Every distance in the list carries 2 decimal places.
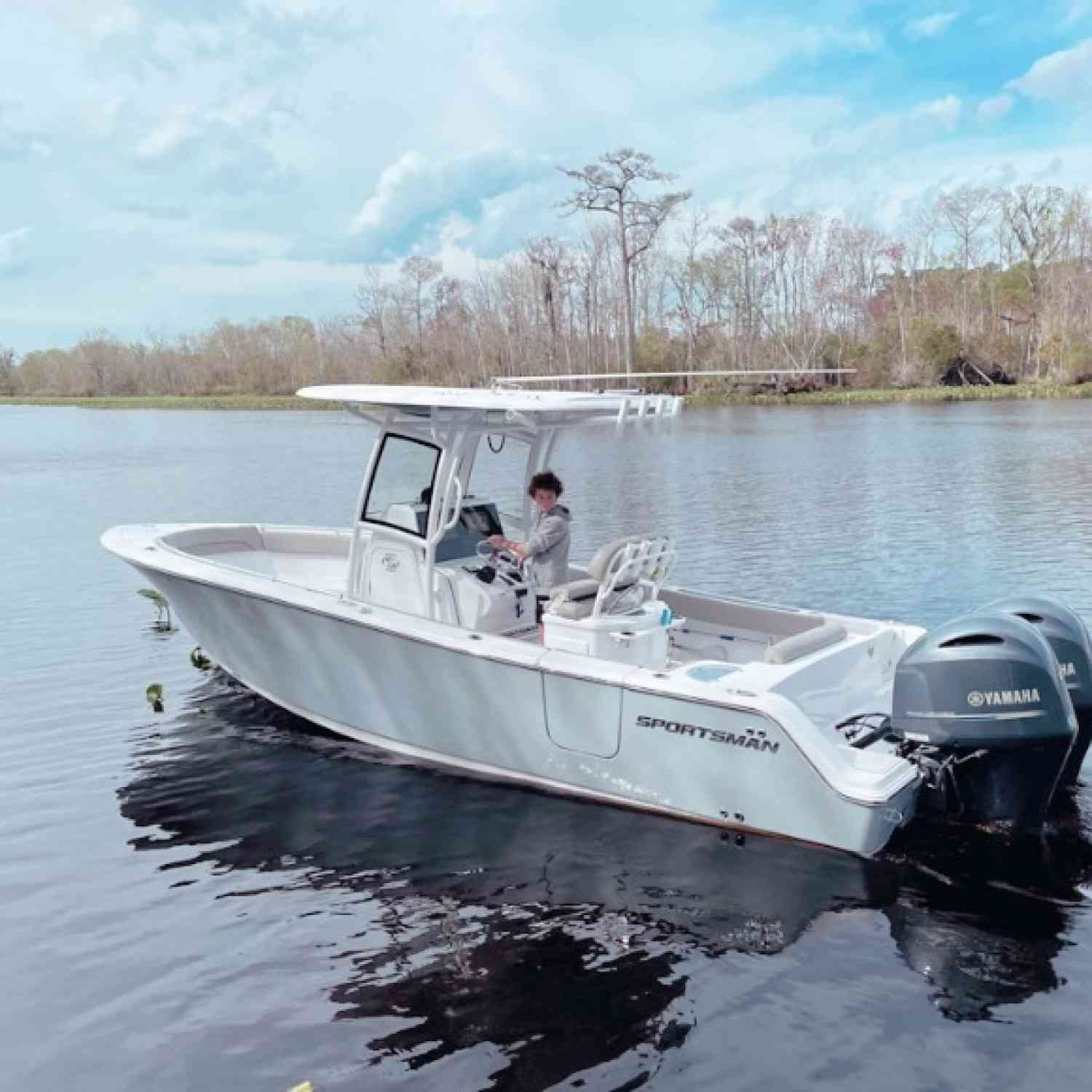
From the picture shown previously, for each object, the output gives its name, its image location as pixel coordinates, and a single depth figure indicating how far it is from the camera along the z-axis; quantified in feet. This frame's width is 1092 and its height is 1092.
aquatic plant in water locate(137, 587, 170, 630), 40.27
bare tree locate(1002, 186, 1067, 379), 234.38
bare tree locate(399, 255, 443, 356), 245.04
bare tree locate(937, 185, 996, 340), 247.09
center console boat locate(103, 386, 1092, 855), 19.35
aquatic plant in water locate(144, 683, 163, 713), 31.91
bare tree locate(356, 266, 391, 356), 255.70
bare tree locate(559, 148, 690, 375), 188.03
